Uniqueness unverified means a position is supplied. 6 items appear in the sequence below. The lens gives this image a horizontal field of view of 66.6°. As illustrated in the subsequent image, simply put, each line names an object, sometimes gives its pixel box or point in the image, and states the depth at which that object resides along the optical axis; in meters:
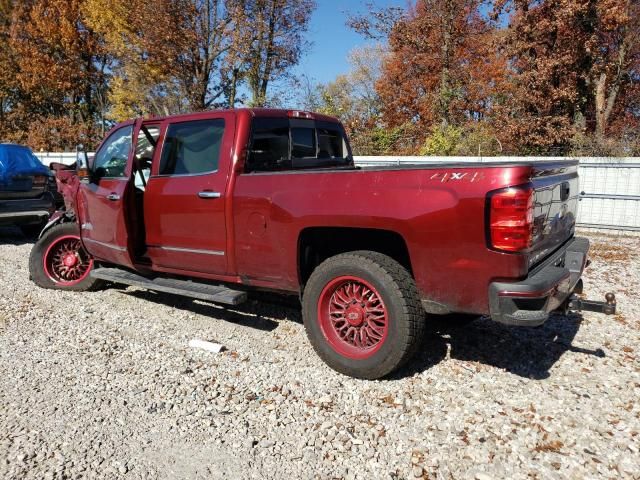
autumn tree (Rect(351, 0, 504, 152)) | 19.69
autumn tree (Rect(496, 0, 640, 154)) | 16.73
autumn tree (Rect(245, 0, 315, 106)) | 19.81
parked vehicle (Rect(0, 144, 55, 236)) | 8.50
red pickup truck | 3.06
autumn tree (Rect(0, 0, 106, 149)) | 27.52
